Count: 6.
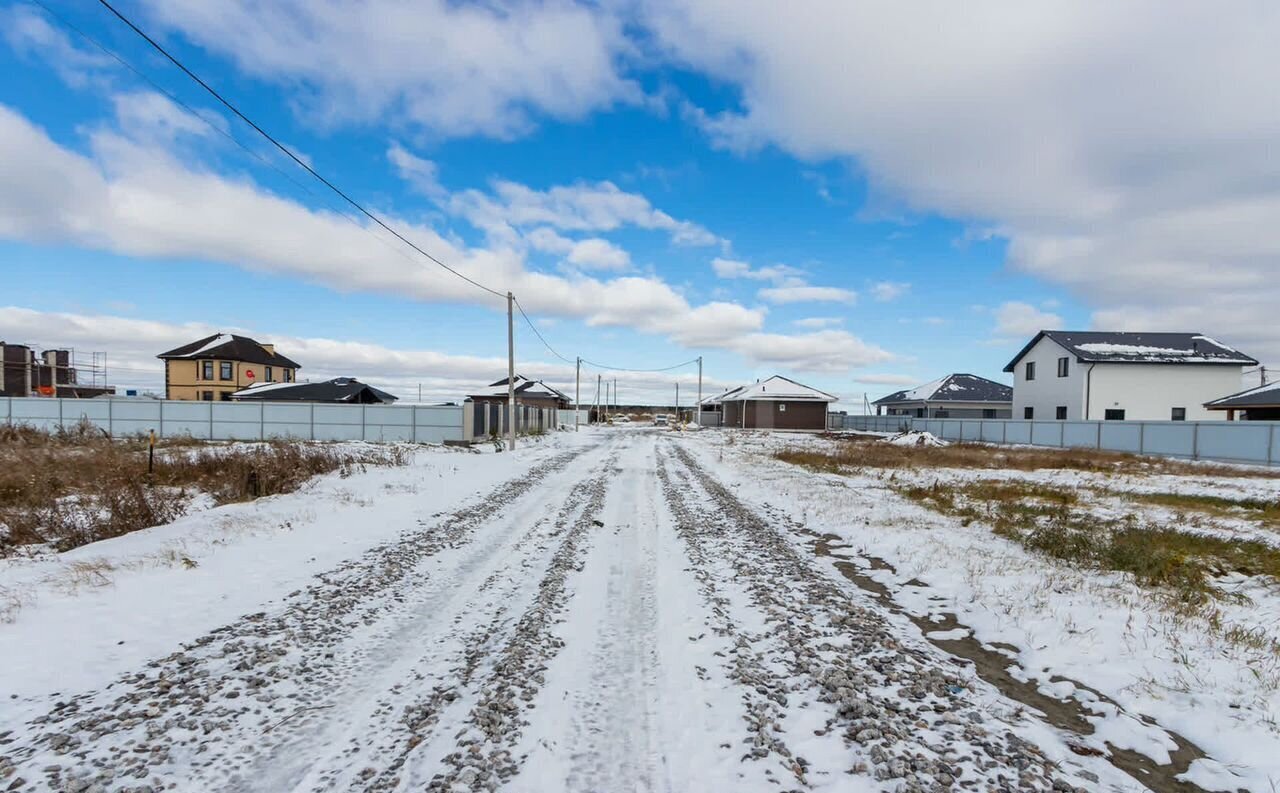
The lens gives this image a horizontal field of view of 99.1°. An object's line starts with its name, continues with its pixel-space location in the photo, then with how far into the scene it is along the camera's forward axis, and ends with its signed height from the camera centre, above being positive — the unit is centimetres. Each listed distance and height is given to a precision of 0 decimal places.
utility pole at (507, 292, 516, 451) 2445 +165
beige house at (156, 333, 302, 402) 5631 +282
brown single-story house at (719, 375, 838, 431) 5547 -58
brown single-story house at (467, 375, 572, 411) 7556 +92
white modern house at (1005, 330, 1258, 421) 3634 +177
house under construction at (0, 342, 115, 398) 5444 +219
